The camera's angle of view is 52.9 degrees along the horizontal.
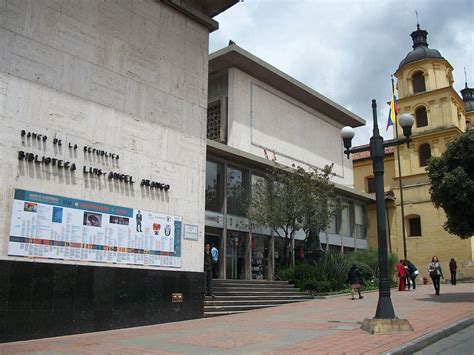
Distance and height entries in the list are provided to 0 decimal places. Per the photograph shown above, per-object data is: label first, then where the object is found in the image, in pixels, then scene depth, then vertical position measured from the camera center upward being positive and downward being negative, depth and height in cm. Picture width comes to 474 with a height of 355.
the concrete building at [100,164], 1000 +258
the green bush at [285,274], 2052 -10
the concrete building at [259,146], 2056 +670
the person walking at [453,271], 2485 +6
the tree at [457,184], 1572 +290
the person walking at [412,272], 2297 +0
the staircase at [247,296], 1467 -84
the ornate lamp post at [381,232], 926 +84
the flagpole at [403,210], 3118 +417
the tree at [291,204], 2091 +297
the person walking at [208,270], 1484 +5
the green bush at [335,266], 2088 +25
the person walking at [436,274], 1819 -7
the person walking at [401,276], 2184 -18
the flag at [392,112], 2500 +860
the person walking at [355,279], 1727 -26
